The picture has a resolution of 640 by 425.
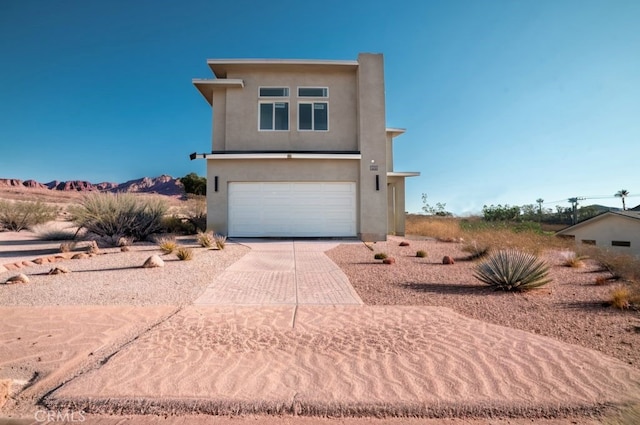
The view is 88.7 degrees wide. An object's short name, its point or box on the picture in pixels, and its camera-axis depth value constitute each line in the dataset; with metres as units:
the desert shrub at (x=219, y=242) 11.48
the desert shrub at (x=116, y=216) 12.14
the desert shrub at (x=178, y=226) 15.73
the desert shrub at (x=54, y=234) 13.94
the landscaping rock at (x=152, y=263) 8.38
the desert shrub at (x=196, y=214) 16.19
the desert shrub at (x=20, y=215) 18.17
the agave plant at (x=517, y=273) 6.27
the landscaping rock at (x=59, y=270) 7.65
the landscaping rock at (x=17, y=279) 6.80
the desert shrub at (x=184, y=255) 9.20
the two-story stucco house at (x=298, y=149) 14.79
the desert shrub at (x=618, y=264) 7.08
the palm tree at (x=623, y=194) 45.67
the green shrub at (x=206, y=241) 11.82
